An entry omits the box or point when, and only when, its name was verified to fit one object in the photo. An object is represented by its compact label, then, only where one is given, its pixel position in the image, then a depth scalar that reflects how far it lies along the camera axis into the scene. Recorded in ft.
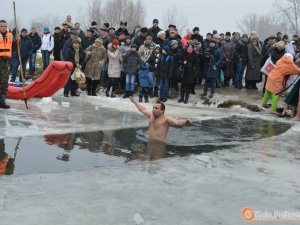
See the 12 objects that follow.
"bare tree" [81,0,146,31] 169.27
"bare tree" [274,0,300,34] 211.20
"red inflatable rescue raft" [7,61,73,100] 39.63
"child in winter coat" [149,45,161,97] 45.96
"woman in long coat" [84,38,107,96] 45.98
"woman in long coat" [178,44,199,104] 44.78
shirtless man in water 27.14
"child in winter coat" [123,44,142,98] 45.39
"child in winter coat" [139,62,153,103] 45.44
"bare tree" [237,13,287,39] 398.46
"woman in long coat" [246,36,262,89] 48.98
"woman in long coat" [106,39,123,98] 46.52
